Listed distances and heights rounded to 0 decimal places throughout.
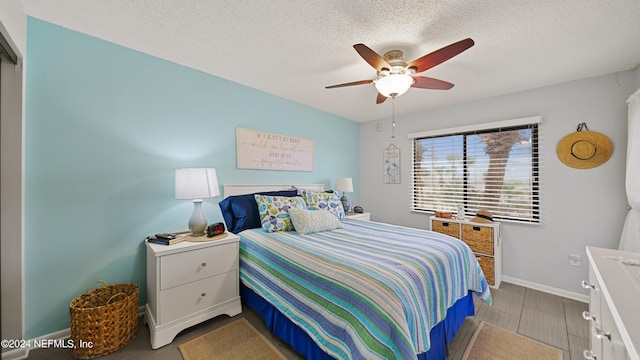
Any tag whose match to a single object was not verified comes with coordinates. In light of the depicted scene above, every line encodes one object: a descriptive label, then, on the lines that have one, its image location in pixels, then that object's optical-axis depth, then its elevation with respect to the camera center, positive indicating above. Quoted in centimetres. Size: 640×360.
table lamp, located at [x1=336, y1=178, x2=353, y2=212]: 365 -12
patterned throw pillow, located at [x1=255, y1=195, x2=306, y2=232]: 239 -33
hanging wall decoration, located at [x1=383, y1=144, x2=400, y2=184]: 400 +26
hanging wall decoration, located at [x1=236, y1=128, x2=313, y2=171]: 282 +37
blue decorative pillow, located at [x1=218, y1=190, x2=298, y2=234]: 247 -36
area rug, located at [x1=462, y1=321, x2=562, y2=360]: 167 -124
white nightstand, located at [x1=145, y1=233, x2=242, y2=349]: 175 -85
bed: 118 -68
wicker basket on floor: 157 -100
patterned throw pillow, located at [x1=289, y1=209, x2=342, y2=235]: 232 -42
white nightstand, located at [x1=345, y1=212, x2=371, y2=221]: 350 -55
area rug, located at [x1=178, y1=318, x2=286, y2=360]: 164 -123
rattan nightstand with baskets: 278 -77
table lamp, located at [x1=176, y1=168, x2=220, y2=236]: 201 -8
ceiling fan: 162 +87
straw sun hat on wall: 240 +33
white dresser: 68 -41
